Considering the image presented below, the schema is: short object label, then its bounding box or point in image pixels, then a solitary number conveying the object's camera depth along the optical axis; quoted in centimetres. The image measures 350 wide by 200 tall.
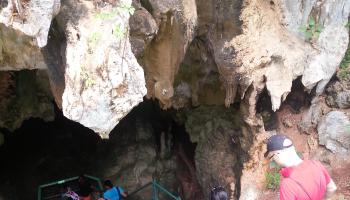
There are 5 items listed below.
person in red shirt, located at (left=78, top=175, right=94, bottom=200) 833
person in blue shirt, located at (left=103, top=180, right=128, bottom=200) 771
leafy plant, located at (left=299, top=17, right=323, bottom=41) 758
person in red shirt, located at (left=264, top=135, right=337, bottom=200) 313
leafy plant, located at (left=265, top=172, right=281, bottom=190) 788
